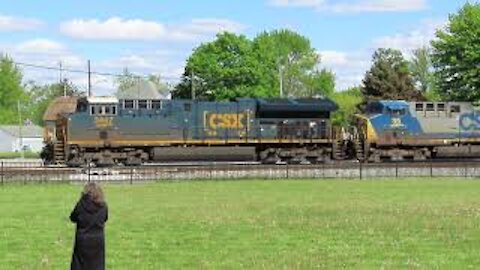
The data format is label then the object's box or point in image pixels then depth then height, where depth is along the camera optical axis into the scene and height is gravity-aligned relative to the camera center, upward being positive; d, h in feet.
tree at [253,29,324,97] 409.98 +33.52
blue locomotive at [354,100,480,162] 173.06 -0.25
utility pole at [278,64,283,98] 293.94 +21.26
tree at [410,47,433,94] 420.77 +31.44
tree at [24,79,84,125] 514.68 +20.68
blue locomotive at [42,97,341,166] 157.79 -0.33
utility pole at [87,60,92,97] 276.31 +15.29
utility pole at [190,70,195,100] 264.60 +15.73
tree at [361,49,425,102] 283.18 +16.05
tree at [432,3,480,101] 220.43 +19.64
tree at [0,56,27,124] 419.13 +21.75
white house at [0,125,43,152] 435.94 -4.03
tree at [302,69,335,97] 414.06 +23.55
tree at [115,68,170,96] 362.53 +22.06
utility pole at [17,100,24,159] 385.97 -1.06
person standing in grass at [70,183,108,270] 34.45 -4.04
